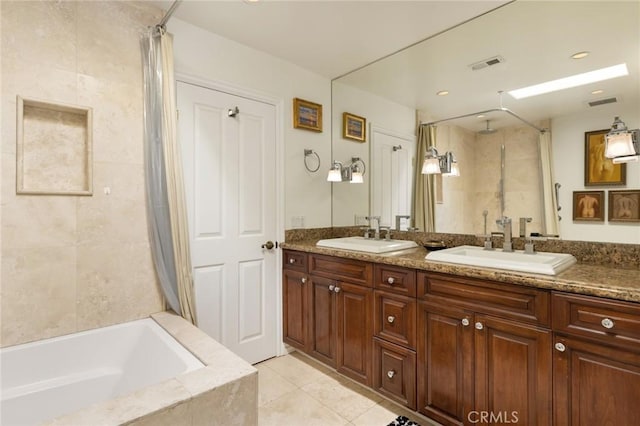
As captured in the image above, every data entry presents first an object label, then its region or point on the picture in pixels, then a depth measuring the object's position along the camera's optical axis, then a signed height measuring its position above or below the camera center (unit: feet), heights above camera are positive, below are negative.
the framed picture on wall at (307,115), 9.02 +2.85
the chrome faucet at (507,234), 6.25 -0.43
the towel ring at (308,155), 9.31 +1.73
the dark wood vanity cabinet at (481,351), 4.46 -2.14
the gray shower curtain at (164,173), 6.30 +0.84
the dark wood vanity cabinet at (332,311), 6.68 -2.26
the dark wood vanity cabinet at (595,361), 3.80 -1.86
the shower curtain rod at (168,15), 5.37 +3.67
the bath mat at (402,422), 5.93 -3.89
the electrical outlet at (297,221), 9.04 -0.22
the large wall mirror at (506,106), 5.42 +2.16
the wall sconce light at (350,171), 9.11 +1.27
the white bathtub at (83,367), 5.02 -2.60
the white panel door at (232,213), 7.29 +0.03
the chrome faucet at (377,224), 8.80 -0.30
